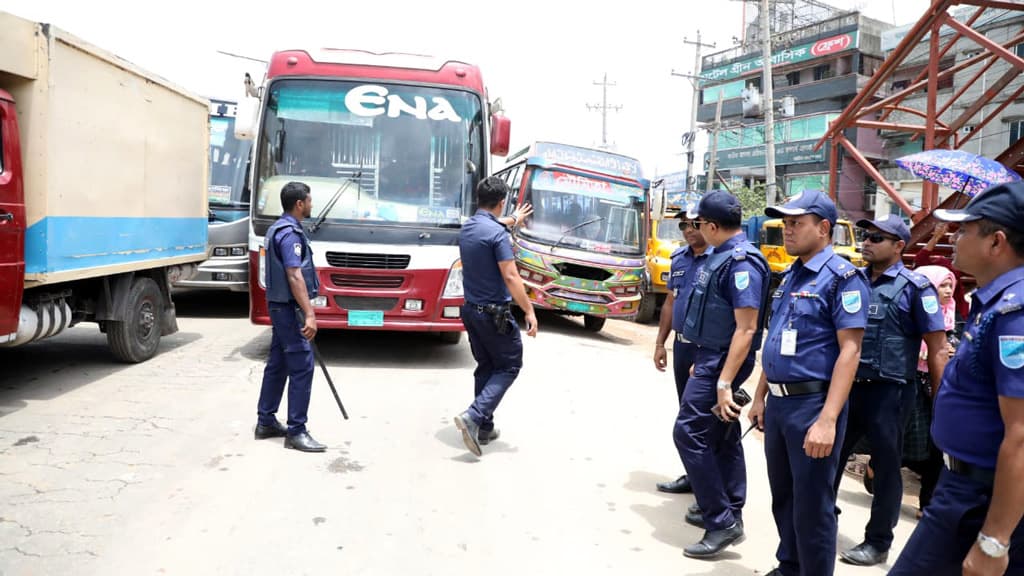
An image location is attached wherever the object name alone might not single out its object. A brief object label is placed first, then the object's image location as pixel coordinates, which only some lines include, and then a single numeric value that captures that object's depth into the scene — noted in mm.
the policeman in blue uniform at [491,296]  5008
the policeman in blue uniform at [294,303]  4949
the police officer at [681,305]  4215
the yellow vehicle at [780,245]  14703
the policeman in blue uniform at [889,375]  3740
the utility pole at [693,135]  28047
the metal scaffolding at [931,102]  8711
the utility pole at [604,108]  46594
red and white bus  7648
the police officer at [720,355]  3602
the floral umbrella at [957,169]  7141
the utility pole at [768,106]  20734
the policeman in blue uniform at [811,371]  2865
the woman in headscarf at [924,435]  4414
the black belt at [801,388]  2947
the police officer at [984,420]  1974
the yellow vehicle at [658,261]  14188
